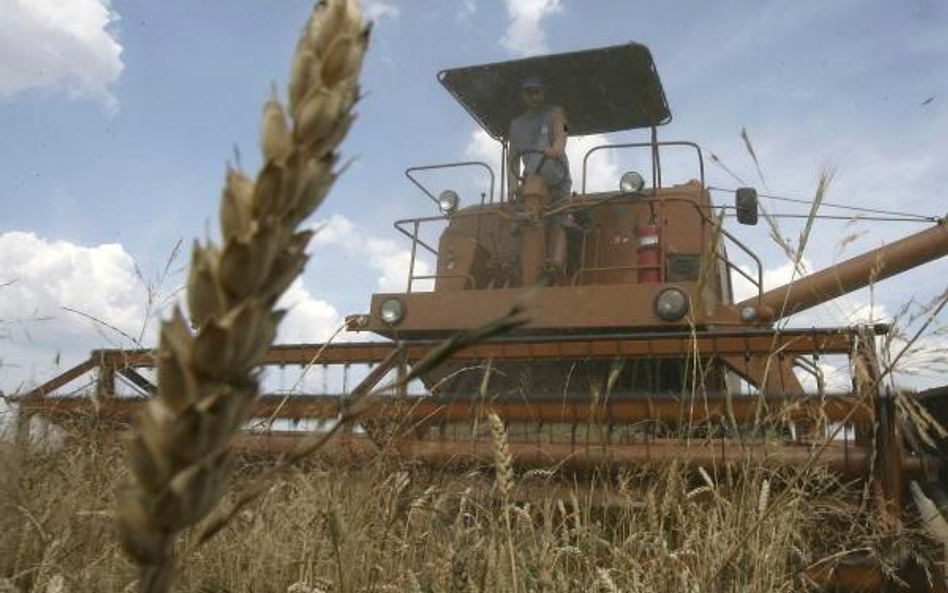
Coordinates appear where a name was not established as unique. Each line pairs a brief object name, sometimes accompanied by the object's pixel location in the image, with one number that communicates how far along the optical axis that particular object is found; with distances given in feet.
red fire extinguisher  19.72
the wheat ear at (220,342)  1.11
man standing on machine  21.06
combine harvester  10.22
